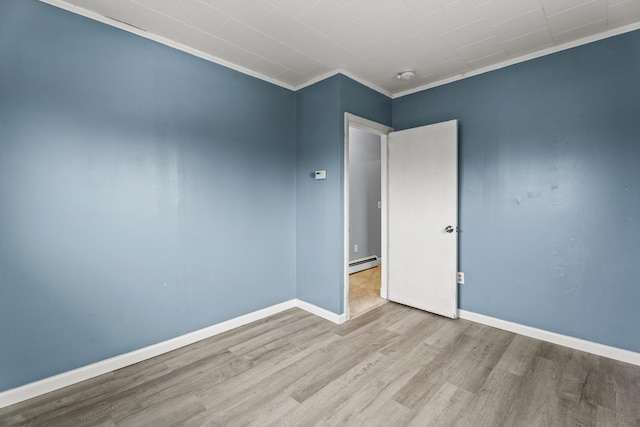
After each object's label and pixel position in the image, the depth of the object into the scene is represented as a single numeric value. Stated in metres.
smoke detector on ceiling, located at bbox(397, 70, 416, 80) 3.03
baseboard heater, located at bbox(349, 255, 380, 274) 5.04
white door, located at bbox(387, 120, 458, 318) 3.08
